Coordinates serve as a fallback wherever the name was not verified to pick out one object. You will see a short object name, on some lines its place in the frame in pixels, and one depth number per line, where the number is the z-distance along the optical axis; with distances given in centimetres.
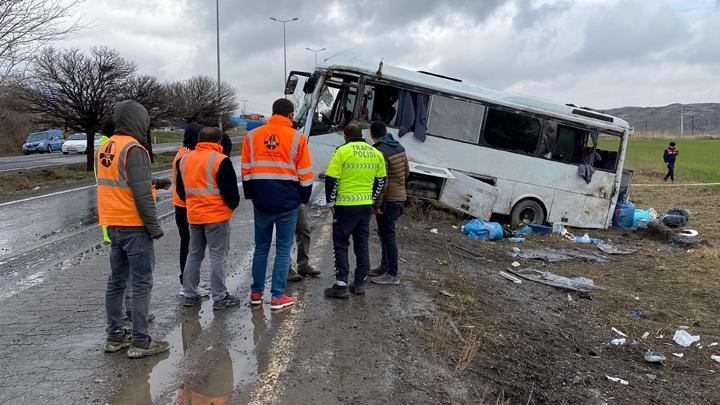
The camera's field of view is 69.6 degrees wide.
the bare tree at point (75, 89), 1741
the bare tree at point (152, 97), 1954
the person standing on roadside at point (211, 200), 450
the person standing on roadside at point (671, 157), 2227
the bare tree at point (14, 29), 1302
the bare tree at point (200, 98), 2425
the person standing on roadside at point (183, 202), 495
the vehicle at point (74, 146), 3104
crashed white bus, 1041
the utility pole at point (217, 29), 3203
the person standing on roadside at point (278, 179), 454
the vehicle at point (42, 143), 3528
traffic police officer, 508
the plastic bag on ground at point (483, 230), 1012
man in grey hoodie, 362
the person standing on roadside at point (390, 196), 584
